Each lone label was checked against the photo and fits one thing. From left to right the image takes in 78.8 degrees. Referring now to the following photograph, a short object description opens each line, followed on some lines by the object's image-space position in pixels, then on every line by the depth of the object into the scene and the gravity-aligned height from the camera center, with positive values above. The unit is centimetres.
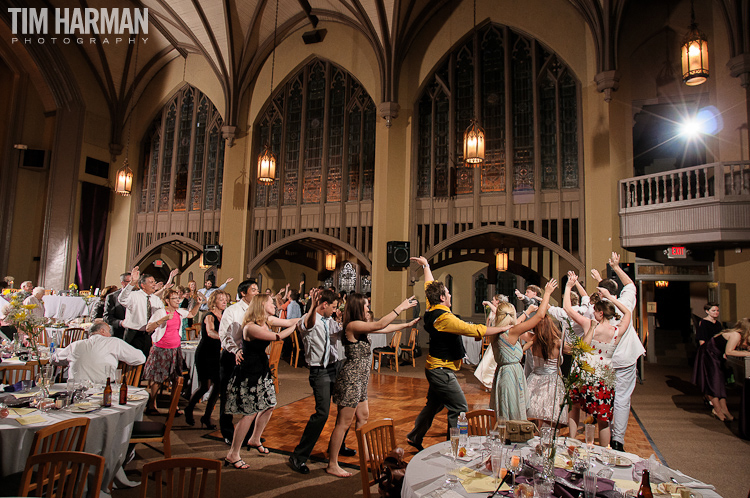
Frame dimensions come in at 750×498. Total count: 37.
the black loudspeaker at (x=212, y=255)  1280 +93
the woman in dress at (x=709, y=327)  683 -35
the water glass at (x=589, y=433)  265 -79
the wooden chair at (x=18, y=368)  419 -81
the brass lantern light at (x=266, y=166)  1008 +273
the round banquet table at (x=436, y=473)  219 -94
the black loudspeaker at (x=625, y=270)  876 +58
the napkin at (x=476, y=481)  221 -93
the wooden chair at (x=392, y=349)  910 -112
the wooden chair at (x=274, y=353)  657 -92
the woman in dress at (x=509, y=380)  412 -76
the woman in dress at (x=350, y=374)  405 -73
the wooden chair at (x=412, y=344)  986 -110
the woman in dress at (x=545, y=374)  450 -76
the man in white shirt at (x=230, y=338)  464 -51
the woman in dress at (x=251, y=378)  413 -83
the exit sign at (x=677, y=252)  887 +98
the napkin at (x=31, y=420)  308 -94
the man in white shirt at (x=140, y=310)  595 -32
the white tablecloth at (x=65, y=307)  1137 -58
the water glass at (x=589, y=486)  204 -83
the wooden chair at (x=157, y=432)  383 -123
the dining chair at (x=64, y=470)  216 -91
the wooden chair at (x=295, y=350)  973 -128
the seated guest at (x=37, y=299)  748 -28
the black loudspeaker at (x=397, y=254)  1100 +96
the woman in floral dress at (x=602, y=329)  427 -28
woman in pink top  554 -76
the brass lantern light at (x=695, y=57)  684 +370
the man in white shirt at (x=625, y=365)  447 -64
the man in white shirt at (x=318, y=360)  412 -64
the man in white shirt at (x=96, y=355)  415 -65
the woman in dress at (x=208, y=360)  527 -85
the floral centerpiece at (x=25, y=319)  445 -36
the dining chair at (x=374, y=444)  267 -93
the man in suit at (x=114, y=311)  648 -37
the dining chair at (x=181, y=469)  206 -85
